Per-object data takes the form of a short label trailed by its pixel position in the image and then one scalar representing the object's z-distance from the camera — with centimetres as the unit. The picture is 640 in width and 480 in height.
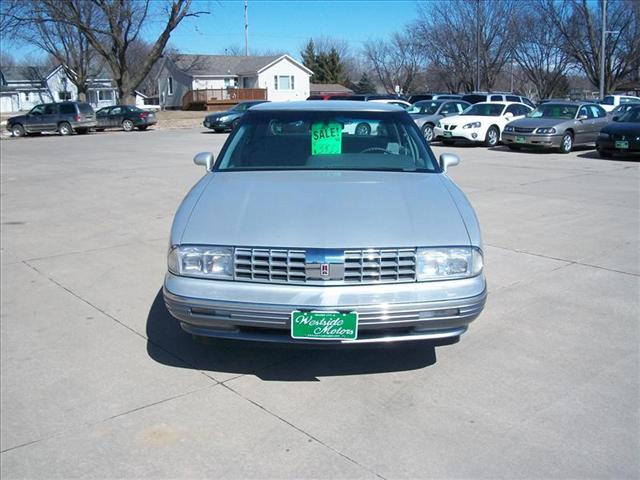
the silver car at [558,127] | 1780
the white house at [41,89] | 8038
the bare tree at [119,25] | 3959
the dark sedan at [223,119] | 3048
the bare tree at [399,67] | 6306
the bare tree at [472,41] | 4641
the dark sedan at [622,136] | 1570
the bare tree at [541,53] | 4656
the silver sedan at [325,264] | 341
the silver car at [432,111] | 2145
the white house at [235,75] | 6181
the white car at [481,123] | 1994
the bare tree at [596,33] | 4412
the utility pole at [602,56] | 3566
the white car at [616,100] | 2959
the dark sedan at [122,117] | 3388
